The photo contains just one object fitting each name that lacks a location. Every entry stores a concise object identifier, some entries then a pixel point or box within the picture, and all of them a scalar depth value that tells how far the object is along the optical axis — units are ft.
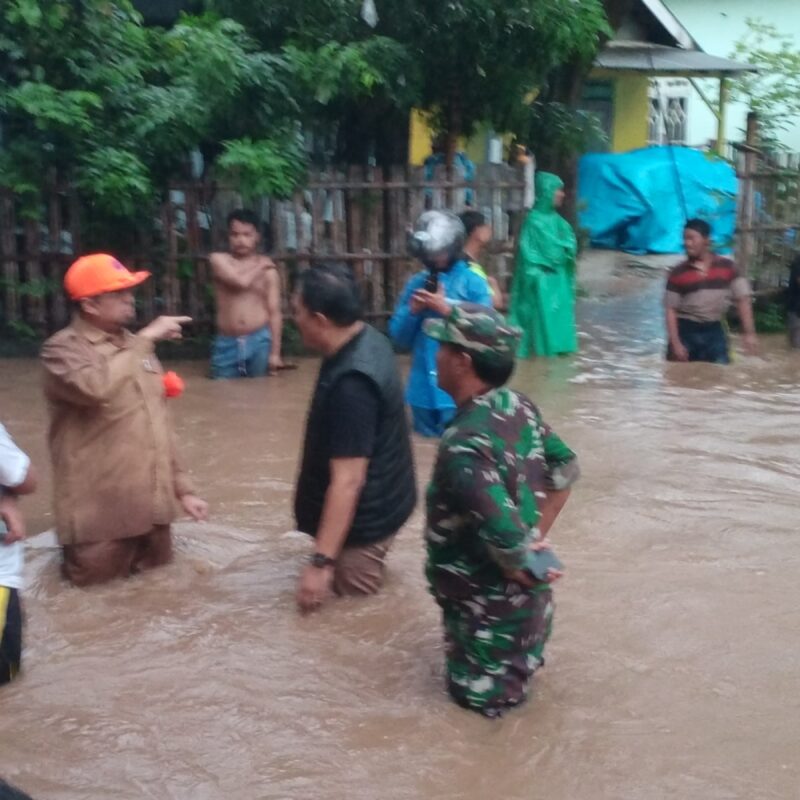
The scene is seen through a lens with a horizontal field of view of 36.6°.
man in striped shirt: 31.30
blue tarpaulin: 62.13
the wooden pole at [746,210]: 40.27
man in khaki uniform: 16.14
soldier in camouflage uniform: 11.99
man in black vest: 14.79
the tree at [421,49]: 33.30
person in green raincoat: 35.99
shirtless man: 31.68
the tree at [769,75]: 63.16
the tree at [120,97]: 32.19
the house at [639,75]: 61.36
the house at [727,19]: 82.79
